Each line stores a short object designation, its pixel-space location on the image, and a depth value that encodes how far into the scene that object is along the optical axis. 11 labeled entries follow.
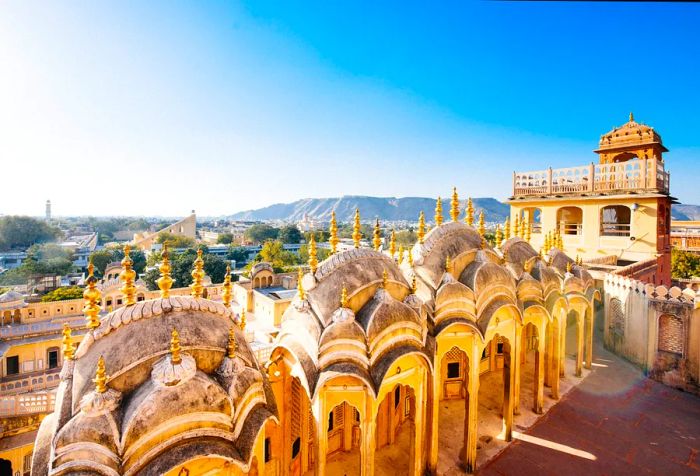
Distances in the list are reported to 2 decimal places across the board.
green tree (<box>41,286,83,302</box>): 35.62
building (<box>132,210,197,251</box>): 121.15
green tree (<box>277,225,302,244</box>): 116.56
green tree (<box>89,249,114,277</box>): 60.50
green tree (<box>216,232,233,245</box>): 116.12
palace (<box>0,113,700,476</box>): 4.91
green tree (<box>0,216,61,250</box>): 96.81
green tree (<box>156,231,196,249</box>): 87.88
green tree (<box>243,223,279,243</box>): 121.69
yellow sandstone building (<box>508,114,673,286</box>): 20.69
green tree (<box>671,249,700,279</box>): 34.19
